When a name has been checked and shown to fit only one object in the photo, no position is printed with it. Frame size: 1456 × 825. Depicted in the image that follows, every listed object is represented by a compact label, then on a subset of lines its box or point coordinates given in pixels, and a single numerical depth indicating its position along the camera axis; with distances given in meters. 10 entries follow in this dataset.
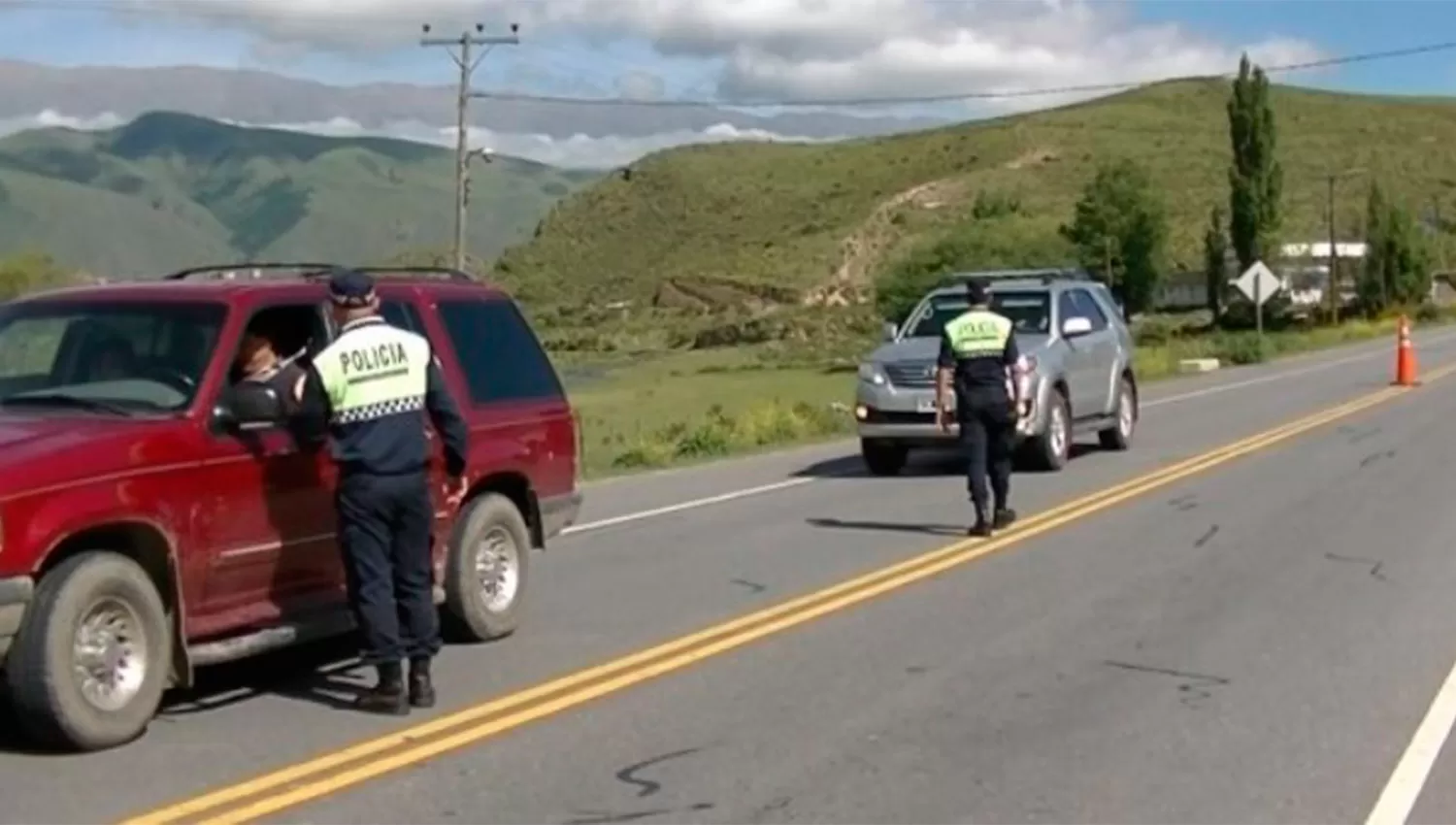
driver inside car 9.55
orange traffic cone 39.78
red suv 8.47
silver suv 21.50
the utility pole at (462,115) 48.31
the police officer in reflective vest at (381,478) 9.39
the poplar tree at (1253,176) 92.62
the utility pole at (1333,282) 94.25
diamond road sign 60.97
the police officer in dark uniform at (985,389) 16.17
